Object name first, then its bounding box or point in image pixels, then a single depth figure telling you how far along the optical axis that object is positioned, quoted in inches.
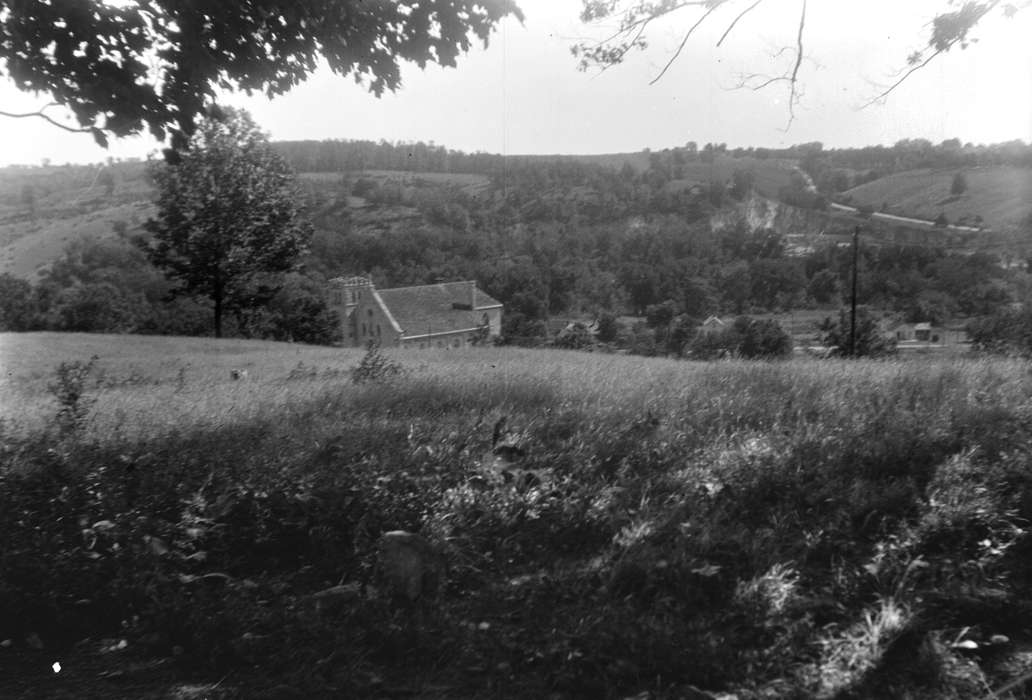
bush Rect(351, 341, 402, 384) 312.7
